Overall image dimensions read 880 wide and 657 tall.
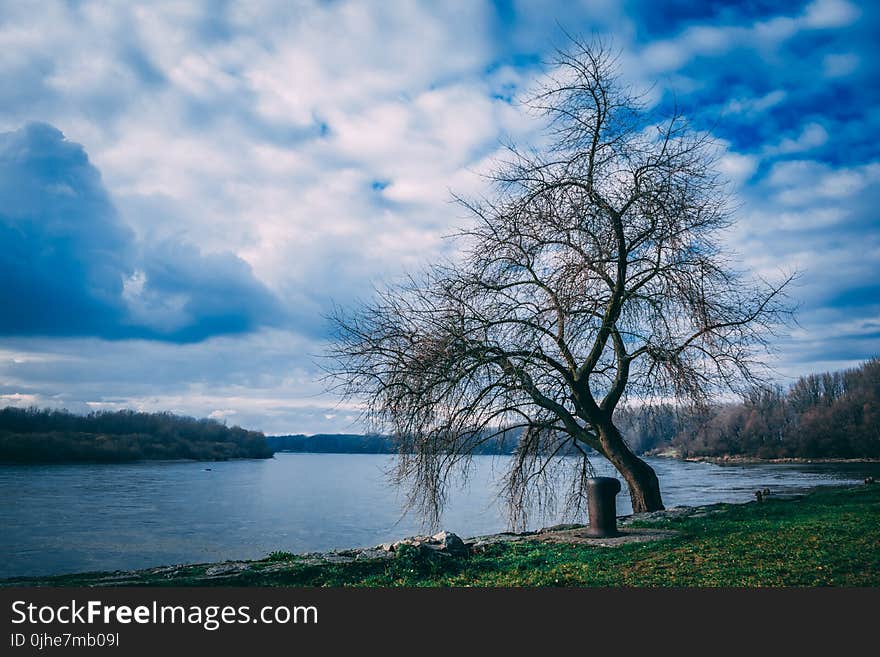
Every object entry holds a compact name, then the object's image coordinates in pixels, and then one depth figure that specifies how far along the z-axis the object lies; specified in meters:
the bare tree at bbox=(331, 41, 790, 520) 12.32
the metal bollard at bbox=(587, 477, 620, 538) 11.29
